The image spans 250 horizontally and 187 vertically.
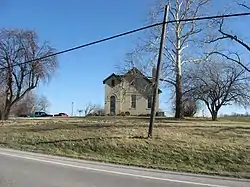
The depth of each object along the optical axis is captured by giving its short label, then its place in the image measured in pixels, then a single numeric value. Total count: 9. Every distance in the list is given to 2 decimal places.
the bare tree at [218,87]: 45.62
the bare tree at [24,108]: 107.12
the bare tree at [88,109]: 110.15
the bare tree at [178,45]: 36.54
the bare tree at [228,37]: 27.84
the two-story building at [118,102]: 67.50
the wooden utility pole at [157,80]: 20.01
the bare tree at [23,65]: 41.91
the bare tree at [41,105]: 135.75
